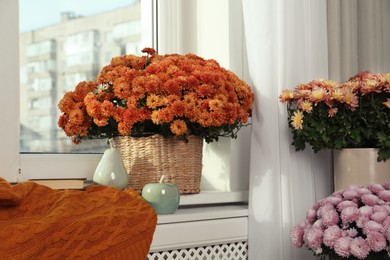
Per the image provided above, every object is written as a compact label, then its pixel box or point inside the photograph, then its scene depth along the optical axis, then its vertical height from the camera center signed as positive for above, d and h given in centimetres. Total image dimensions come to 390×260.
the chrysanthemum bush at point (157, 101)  170 +10
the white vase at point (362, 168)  181 -8
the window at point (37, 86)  177 +15
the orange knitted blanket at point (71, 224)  127 -16
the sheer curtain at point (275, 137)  186 +0
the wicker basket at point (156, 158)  178 -5
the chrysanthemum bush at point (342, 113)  178 +6
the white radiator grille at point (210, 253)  170 -29
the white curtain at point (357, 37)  208 +32
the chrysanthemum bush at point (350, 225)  153 -20
